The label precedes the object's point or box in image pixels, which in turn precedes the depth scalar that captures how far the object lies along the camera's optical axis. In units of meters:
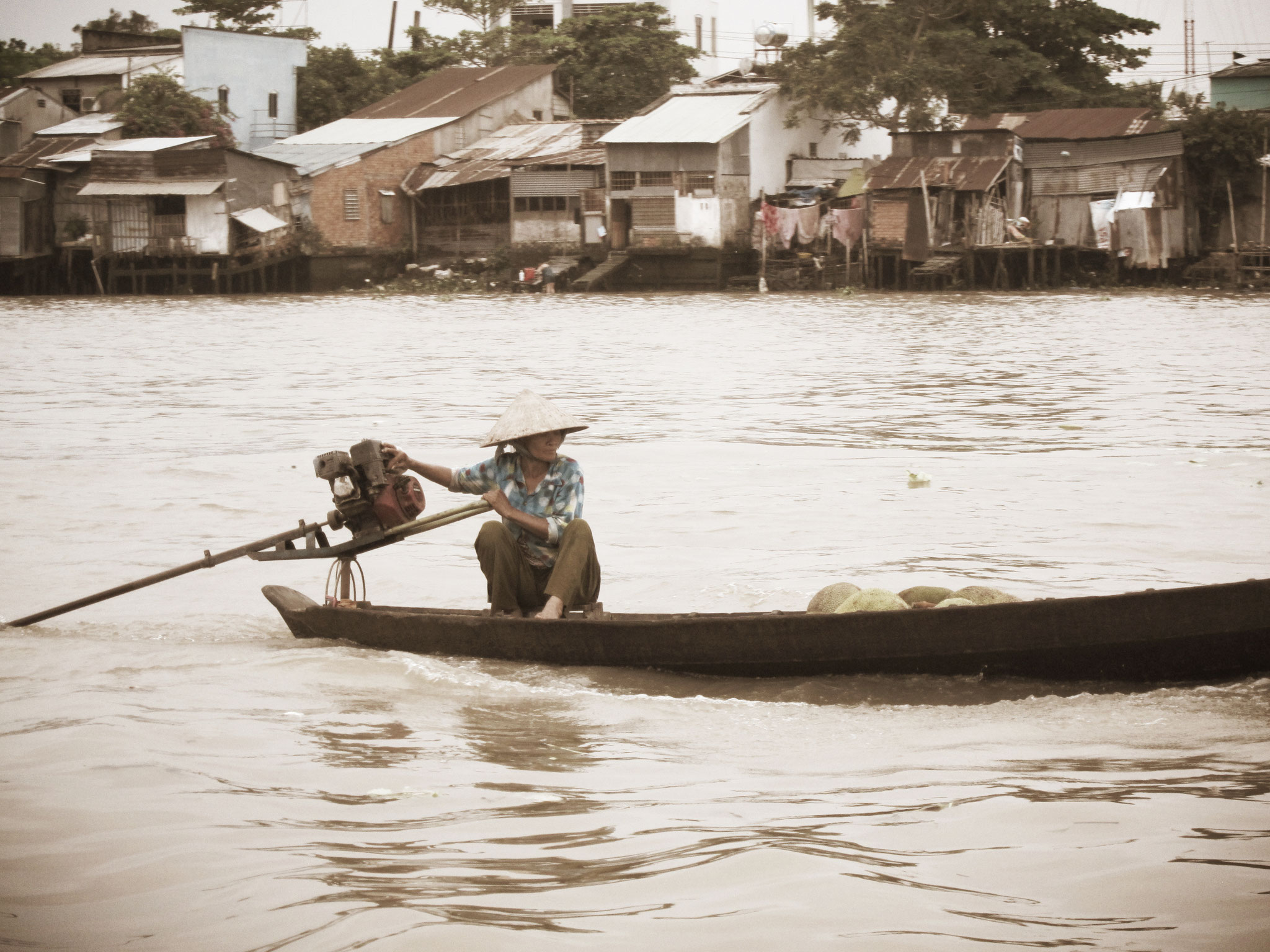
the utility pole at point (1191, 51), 36.81
